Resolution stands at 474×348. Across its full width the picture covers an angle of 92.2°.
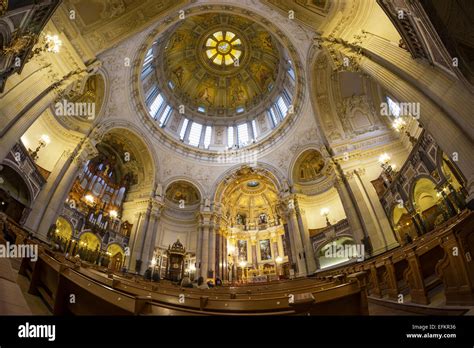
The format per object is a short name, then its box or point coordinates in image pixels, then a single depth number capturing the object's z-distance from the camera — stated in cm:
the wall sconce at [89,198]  1691
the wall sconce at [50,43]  927
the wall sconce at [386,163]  1277
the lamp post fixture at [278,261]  2270
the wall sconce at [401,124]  1251
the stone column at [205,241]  1862
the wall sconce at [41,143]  1234
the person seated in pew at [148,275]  1354
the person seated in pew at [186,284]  1075
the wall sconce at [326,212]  1640
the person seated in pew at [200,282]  1447
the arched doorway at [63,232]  1356
